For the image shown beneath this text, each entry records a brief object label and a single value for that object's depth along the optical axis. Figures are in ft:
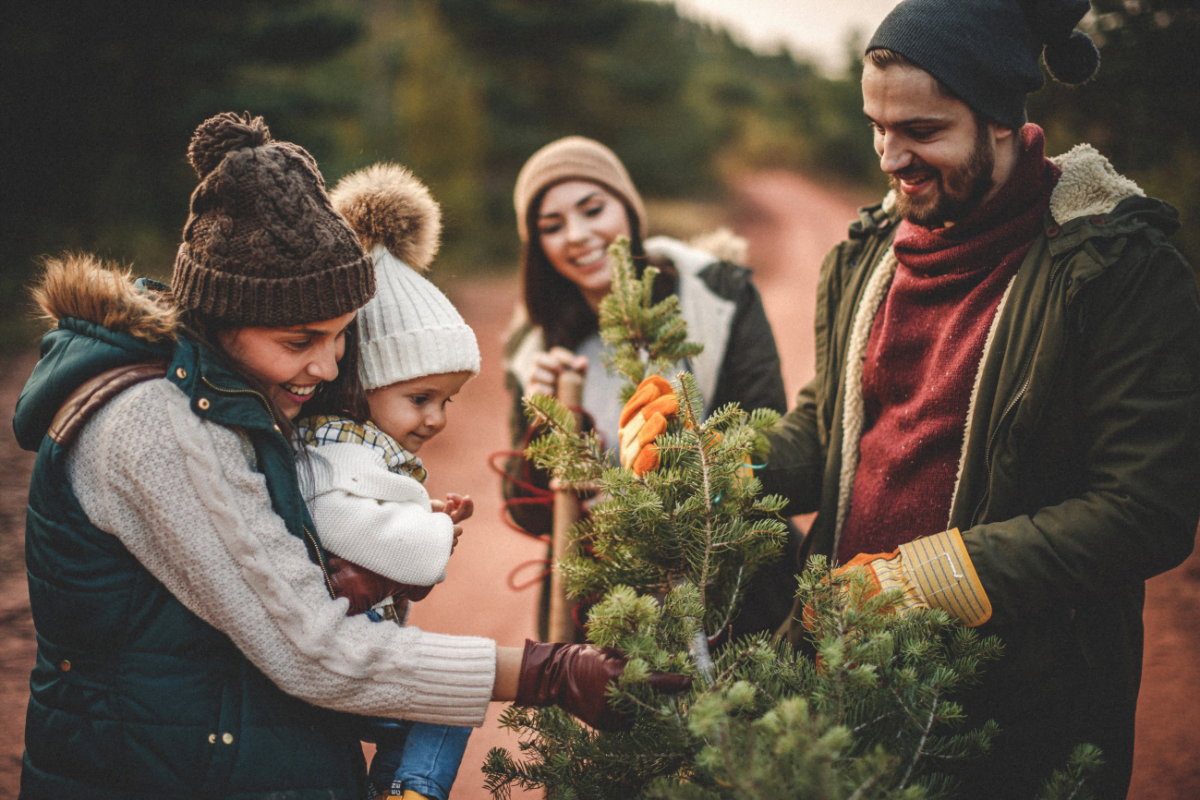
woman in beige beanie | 9.52
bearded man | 5.20
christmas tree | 3.39
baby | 5.04
